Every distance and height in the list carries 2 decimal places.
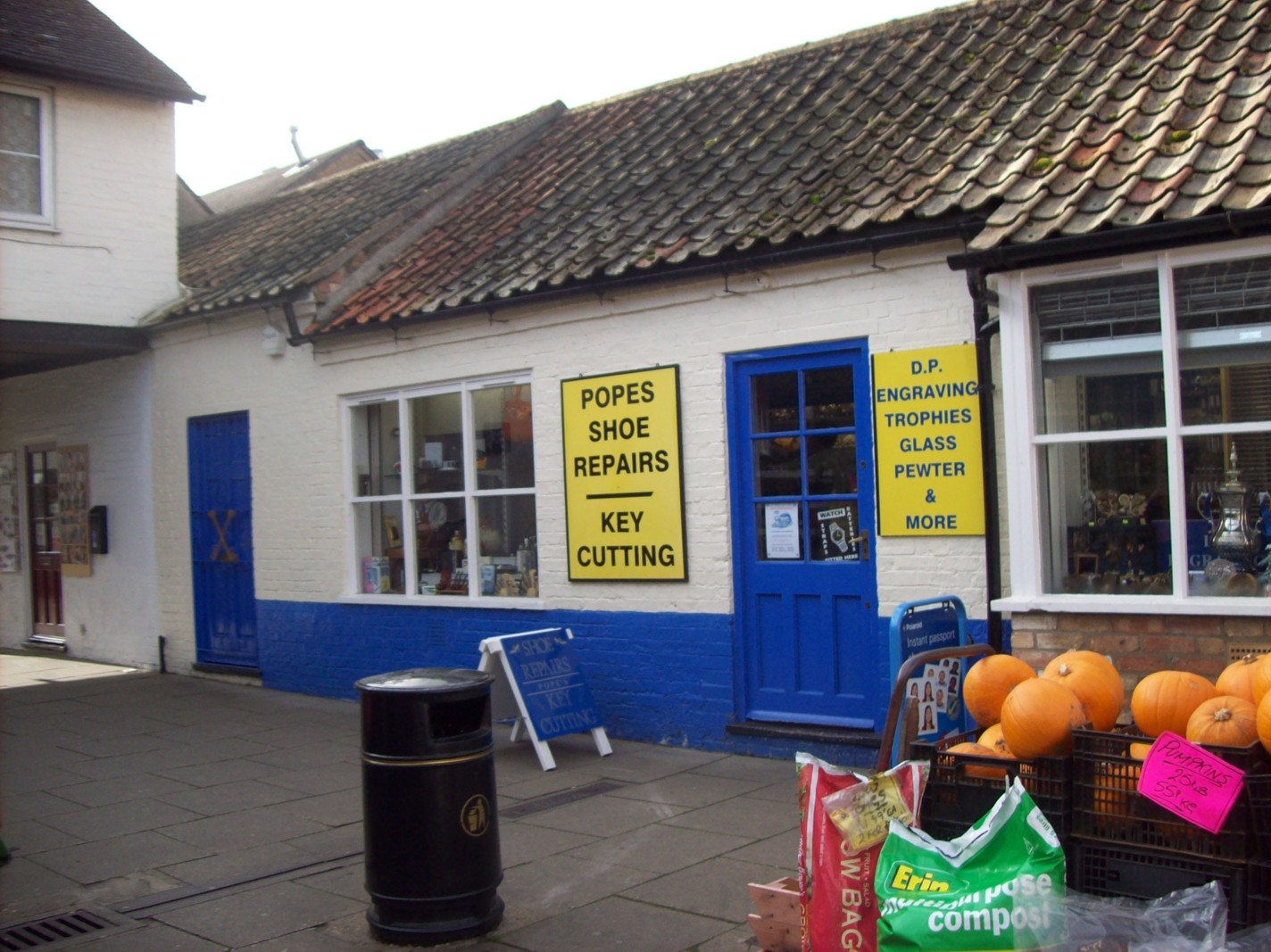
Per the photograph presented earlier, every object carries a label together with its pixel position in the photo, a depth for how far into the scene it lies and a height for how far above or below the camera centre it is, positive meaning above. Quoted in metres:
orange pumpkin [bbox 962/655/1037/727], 4.63 -0.78
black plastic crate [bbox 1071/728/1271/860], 3.59 -1.03
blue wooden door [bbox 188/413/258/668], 11.91 -0.37
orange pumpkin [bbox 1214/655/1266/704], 4.12 -0.72
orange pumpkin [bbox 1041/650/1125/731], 4.33 -0.75
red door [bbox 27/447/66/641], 14.72 -0.43
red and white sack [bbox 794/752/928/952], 3.95 -1.24
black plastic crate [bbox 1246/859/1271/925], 3.54 -1.23
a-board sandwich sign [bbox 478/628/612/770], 8.02 -1.28
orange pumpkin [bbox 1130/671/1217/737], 4.11 -0.77
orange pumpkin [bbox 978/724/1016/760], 4.30 -0.94
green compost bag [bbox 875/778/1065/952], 3.52 -1.19
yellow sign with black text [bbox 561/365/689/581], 8.41 +0.07
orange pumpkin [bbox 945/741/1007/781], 4.10 -0.96
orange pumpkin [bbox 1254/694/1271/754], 3.68 -0.77
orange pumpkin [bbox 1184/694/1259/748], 3.80 -0.79
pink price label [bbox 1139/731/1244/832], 3.57 -0.91
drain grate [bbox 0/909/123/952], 5.25 -1.83
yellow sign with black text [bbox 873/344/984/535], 7.04 +0.20
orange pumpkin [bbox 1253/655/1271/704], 3.99 -0.69
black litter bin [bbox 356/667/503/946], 5.03 -1.33
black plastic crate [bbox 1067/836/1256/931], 3.57 -1.21
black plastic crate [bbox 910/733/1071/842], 3.91 -1.02
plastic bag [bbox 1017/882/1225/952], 3.52 -1.32
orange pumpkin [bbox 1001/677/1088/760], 4.02 -0.80
